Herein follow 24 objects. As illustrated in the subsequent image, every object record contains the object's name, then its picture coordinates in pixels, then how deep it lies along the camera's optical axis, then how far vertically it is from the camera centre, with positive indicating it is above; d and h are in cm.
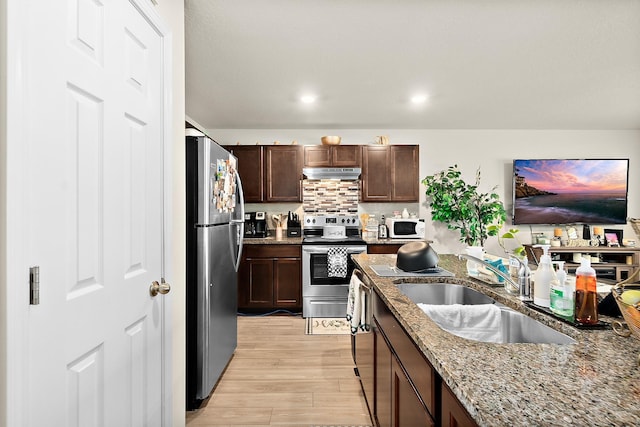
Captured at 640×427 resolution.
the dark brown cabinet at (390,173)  467 +54
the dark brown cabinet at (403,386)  92 -58
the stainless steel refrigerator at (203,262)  226 -33
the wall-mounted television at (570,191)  502 +31
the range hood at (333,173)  459 +53
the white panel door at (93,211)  91 +1
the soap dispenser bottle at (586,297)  109 -27
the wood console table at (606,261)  464 -61
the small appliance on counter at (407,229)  458 -21
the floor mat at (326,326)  371 -127
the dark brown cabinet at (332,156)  465 +76
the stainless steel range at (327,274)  422 -75
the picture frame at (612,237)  484 -34
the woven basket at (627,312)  86 -25
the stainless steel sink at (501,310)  121 -44
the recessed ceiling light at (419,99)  370 +124
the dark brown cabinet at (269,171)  464 +56
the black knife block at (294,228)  470 -20
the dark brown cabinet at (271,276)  432 -79
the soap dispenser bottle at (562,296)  117 -29
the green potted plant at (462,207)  470 +8
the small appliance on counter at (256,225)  465 -16
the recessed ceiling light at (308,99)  367 +123
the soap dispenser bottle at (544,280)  129 -25
